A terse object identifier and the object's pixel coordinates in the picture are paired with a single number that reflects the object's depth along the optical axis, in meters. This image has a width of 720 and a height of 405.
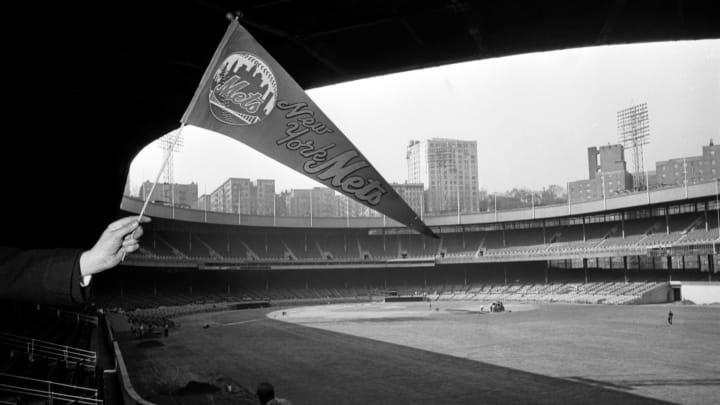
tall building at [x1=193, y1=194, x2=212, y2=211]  127.62
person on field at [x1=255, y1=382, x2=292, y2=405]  6.73
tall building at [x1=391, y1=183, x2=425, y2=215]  139.25
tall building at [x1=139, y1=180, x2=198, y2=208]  132.75
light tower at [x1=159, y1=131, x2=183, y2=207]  74.96
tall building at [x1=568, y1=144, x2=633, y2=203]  128.12
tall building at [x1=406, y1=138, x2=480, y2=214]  159.75
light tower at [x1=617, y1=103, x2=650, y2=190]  89.12
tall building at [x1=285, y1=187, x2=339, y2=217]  141.38
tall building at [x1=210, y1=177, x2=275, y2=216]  144.88
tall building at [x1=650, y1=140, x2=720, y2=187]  101.69
